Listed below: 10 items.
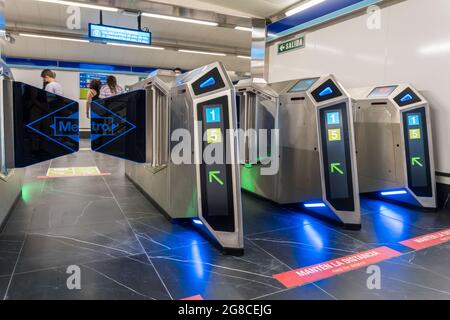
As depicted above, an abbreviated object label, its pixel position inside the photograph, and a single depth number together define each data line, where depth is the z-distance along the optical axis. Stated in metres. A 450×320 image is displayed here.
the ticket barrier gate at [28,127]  2.60
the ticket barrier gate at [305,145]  3.01
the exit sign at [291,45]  5.86
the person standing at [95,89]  5.28
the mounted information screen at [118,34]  6.34
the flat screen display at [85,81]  12.43
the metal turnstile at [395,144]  3.66
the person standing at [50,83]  4.15
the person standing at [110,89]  5.30
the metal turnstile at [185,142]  2.39
